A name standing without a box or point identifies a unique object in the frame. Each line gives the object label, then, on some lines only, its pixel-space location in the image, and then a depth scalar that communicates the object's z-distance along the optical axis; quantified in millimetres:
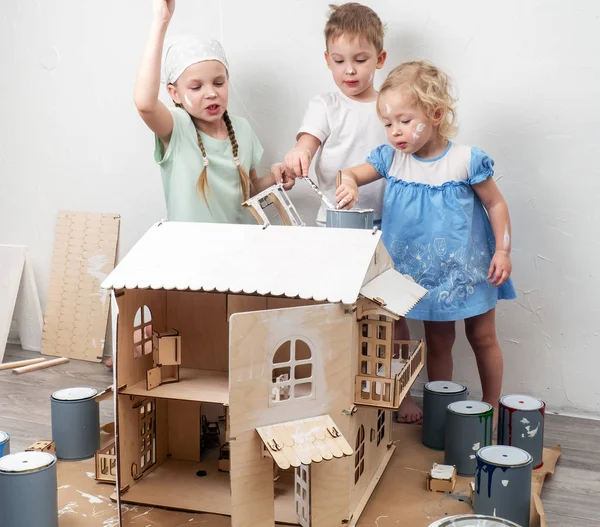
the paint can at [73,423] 1666
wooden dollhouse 1256
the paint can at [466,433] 1602
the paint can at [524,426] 1621
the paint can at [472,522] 1178
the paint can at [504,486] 1354
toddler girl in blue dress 1736
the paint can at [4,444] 1496
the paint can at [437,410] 1747
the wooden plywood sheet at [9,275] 2461
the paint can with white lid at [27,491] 1297
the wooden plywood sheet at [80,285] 2396
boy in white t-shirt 1864
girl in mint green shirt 1864
